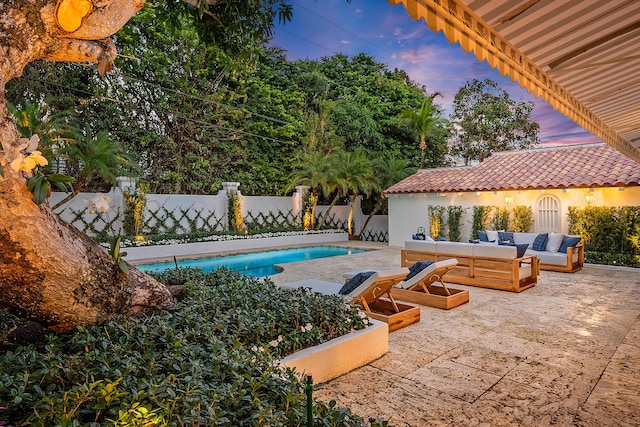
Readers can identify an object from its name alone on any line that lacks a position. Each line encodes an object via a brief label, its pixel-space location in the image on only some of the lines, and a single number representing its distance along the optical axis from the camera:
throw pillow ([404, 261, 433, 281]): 6.78
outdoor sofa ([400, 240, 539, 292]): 7.75
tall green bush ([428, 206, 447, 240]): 15.28
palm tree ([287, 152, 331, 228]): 17.88
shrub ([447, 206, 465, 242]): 14.84
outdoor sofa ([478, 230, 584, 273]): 10.02
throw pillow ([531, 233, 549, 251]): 10.79
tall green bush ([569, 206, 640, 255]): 11.02
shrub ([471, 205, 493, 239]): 14.10
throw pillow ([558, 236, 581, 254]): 10.34
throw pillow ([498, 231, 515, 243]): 11.26
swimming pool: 11.78
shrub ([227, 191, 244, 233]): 17.31
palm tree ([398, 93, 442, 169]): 19.39
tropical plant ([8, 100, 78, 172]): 9.46
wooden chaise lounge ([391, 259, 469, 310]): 6.32
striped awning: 1.83
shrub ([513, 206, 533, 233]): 13.10
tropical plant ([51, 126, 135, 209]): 12.04
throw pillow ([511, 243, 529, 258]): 8.08
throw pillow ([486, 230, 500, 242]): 11.72
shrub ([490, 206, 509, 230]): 13.57
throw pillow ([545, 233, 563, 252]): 10.68
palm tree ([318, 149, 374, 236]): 17.64
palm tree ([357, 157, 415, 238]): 19.00
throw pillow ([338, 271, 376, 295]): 5.39
